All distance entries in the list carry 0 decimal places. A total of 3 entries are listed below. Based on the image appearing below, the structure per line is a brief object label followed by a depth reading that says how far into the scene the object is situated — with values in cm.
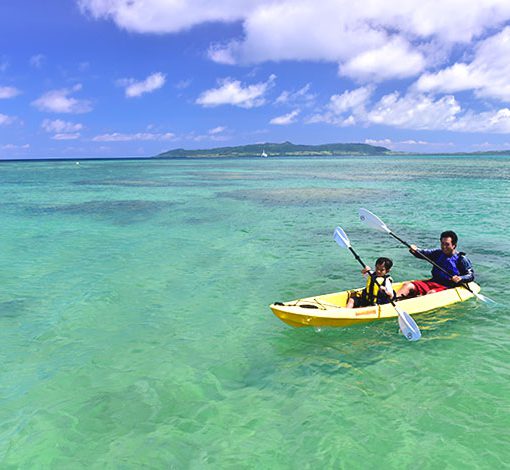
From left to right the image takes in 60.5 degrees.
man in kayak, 1052
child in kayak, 946
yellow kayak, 876
